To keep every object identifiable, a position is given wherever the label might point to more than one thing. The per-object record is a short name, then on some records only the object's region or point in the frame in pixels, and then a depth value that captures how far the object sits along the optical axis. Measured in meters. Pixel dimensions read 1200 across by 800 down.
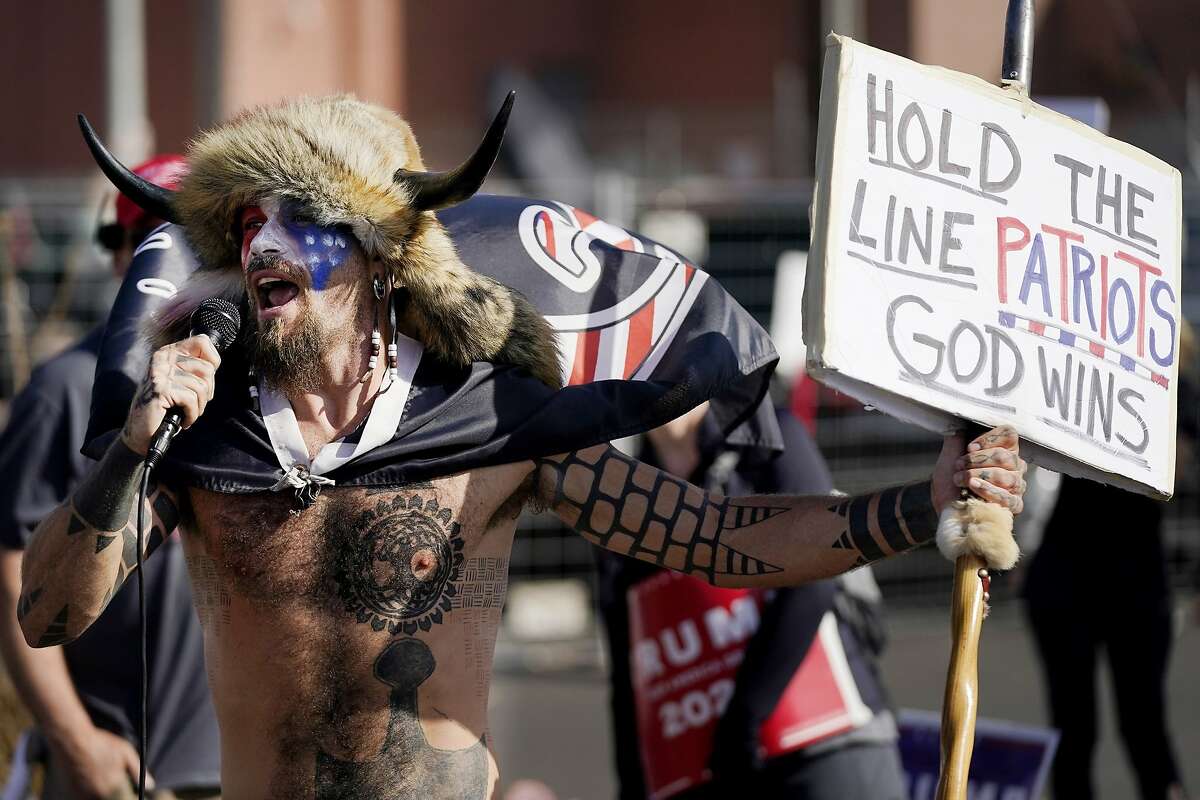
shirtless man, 5.45
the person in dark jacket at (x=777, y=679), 7.60
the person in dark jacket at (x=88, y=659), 7.35
